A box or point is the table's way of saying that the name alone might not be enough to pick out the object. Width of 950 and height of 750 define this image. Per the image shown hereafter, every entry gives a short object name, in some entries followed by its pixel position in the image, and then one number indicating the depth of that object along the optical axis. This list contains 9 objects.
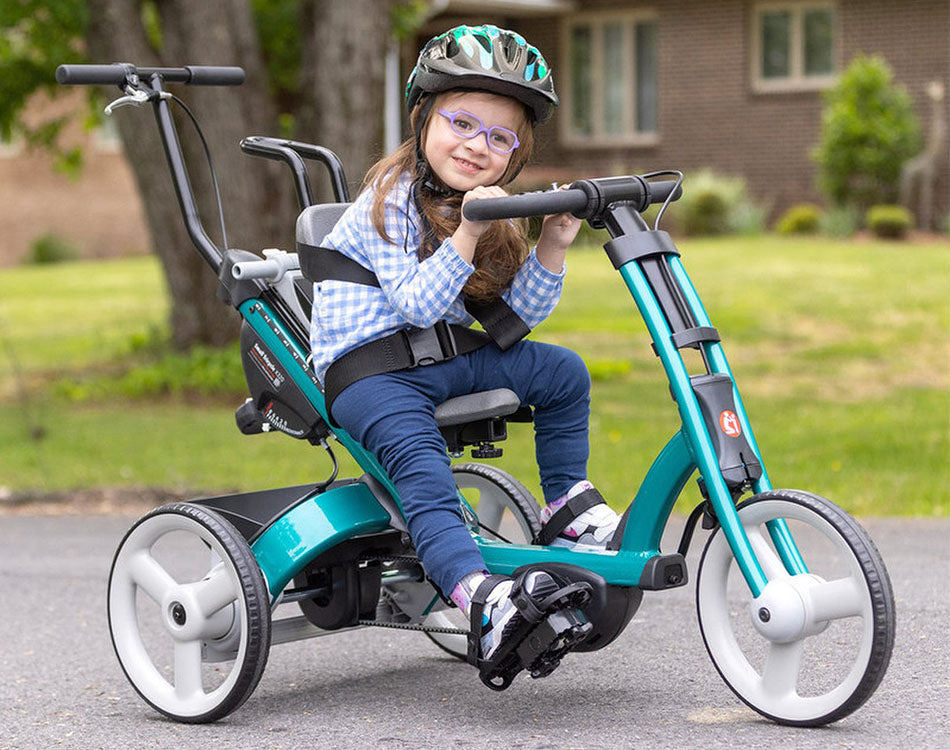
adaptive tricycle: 3.78
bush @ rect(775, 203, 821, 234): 20.64
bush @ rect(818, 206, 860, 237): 19.97
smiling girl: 4.09
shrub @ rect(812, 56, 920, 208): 20.36
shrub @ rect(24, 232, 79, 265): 26.62
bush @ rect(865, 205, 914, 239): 19.06
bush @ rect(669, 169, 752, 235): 21.12
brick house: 21.81
